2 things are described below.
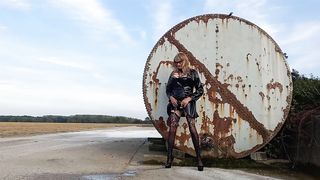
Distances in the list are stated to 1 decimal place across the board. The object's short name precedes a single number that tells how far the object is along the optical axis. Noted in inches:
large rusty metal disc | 185.4
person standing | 168.2
